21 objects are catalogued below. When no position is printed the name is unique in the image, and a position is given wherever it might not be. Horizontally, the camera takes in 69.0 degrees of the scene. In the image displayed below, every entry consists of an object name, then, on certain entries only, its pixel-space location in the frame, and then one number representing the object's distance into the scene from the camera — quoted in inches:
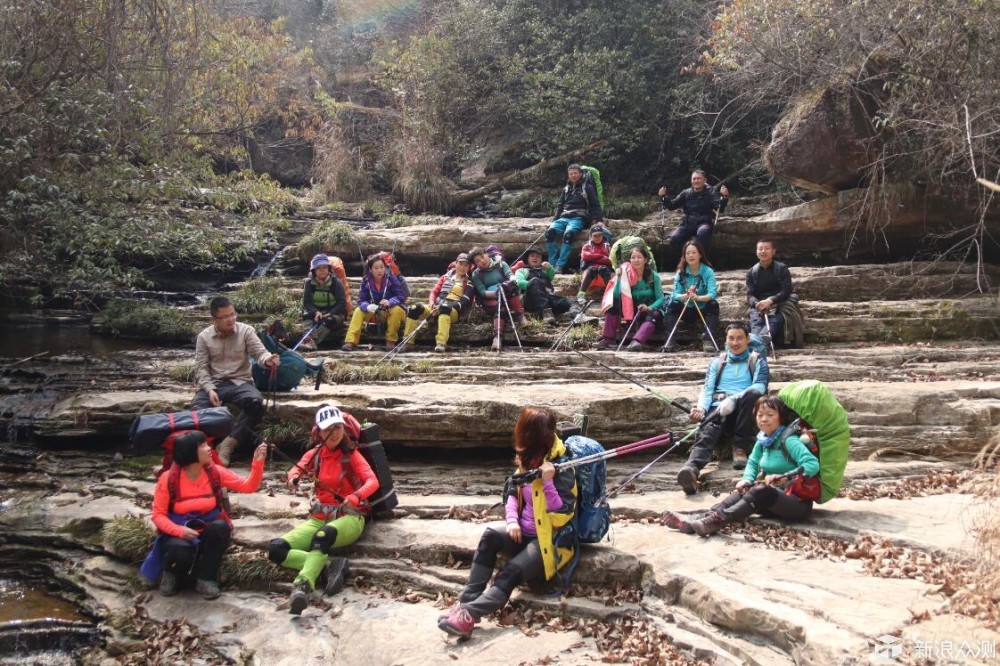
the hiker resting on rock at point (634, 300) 447.2
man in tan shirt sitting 324.5
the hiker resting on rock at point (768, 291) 422.3
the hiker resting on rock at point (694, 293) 435.2
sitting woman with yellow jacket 212.8
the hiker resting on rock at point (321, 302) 459.2
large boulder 528.4
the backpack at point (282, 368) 350.6
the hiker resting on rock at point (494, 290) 474.0
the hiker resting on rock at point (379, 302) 457.7
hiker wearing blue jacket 293.7
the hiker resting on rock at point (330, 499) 241.0
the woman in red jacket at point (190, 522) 248.1
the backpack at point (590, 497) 225.9
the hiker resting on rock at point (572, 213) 586.2
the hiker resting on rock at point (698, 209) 543.5
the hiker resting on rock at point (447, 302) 457.7
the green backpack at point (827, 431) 241.6
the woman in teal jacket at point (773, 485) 240.5
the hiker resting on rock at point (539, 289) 496.4
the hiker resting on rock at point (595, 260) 509.7
